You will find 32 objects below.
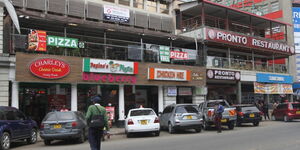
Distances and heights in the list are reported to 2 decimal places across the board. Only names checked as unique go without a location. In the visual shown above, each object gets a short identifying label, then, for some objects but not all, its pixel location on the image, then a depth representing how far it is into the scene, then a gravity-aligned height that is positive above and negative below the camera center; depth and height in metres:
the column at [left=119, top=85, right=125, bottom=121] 21.42 -1.52
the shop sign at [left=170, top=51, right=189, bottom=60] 24.03 +2.13
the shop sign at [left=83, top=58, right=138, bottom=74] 19.69 +1.05
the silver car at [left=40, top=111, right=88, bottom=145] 12.79 -1.89
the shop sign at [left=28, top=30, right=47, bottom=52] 17.77 +2.39
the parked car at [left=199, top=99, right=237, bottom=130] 17.88 -1.93
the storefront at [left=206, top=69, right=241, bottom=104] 27.36 -0.25
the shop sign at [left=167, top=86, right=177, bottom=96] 24.16 -0.73
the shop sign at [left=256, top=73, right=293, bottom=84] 31.69 +0.39
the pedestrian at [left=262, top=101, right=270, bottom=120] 26.23 -2.35
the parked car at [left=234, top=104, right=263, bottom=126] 19.92 -2.12
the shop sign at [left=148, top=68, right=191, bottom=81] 22.70 +0.58
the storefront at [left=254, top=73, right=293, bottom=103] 31.66 -0.35
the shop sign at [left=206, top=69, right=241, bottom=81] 26.81 +0.65
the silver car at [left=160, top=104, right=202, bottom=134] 16.14 -1.91
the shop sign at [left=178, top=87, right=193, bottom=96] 25.14 -0.77
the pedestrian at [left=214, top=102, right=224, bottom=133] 16.96 -1.75
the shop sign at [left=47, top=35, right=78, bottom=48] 18.38 +2.48
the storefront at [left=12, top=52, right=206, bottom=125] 17.92 -0.08
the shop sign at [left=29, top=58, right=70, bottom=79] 17.68 +0.82
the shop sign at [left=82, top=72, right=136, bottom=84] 19.67 +0.26
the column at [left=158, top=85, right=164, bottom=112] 23.64 -1.37
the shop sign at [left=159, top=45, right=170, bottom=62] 23.42 +2.20
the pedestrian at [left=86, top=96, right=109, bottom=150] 7.95 -1.05
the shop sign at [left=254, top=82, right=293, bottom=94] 31.55 -0.73
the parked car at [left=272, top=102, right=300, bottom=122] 23.09 -2.25
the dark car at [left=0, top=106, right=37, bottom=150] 11.69 -1.88
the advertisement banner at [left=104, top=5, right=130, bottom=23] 24.89 +5.66
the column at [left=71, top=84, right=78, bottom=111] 19.44 -0.96
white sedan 15.14 -2.09
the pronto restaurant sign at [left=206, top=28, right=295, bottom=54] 27.39 +4.04
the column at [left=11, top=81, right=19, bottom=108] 17.34 -0.74
